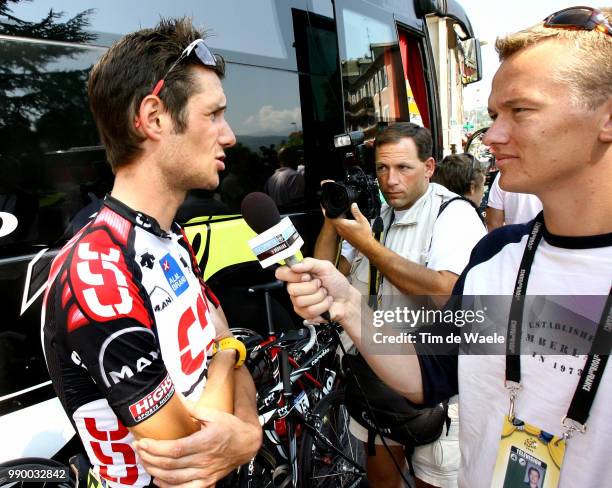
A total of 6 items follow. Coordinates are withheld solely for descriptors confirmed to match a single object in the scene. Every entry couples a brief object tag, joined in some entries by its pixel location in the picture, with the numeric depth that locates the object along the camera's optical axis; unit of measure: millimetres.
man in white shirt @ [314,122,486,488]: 2029
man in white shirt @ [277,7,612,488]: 1025
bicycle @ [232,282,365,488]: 2191
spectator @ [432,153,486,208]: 3393
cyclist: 1041
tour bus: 1592
